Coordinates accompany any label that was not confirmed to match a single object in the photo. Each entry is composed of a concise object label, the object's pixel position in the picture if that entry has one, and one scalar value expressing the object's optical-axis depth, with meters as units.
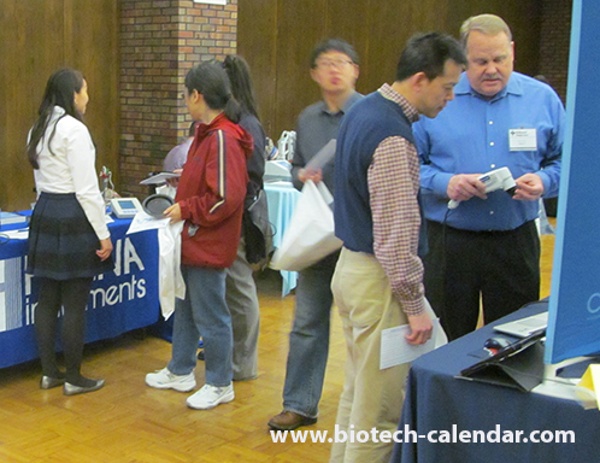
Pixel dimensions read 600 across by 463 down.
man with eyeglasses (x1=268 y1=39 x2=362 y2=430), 3.01
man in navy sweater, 2.12
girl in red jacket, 3.28
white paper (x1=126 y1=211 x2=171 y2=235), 3.42
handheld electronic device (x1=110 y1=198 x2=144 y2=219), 4.25
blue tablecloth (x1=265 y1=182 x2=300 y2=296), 5.44
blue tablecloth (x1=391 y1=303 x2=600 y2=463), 1.62
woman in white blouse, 3.49
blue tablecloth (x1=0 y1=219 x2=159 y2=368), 3.68
